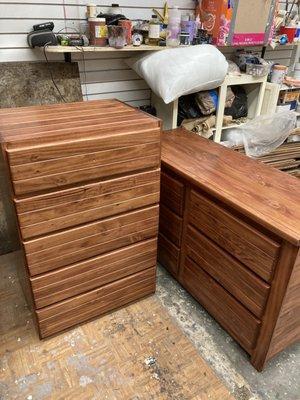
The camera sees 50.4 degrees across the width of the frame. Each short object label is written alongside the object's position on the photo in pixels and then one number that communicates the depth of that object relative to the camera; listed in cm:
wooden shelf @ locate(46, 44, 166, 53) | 153
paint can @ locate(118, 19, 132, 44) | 162
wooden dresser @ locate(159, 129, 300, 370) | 114
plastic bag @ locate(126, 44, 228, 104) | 167
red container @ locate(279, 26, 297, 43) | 224
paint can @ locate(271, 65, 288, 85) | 223
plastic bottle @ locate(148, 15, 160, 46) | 171
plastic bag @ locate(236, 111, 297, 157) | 220
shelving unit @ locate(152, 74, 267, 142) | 194
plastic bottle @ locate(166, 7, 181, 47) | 177
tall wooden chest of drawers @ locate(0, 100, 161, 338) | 110
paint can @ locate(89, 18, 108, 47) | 159
